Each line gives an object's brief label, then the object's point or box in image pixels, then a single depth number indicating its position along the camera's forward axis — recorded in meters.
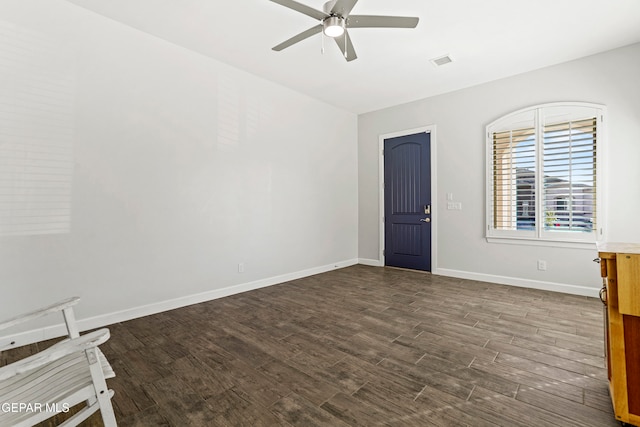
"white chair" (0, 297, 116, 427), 1.05
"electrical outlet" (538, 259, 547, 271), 4.05
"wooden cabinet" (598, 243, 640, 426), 1.47
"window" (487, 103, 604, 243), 3.70
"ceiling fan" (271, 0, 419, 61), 2.25
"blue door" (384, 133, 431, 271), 5.14
